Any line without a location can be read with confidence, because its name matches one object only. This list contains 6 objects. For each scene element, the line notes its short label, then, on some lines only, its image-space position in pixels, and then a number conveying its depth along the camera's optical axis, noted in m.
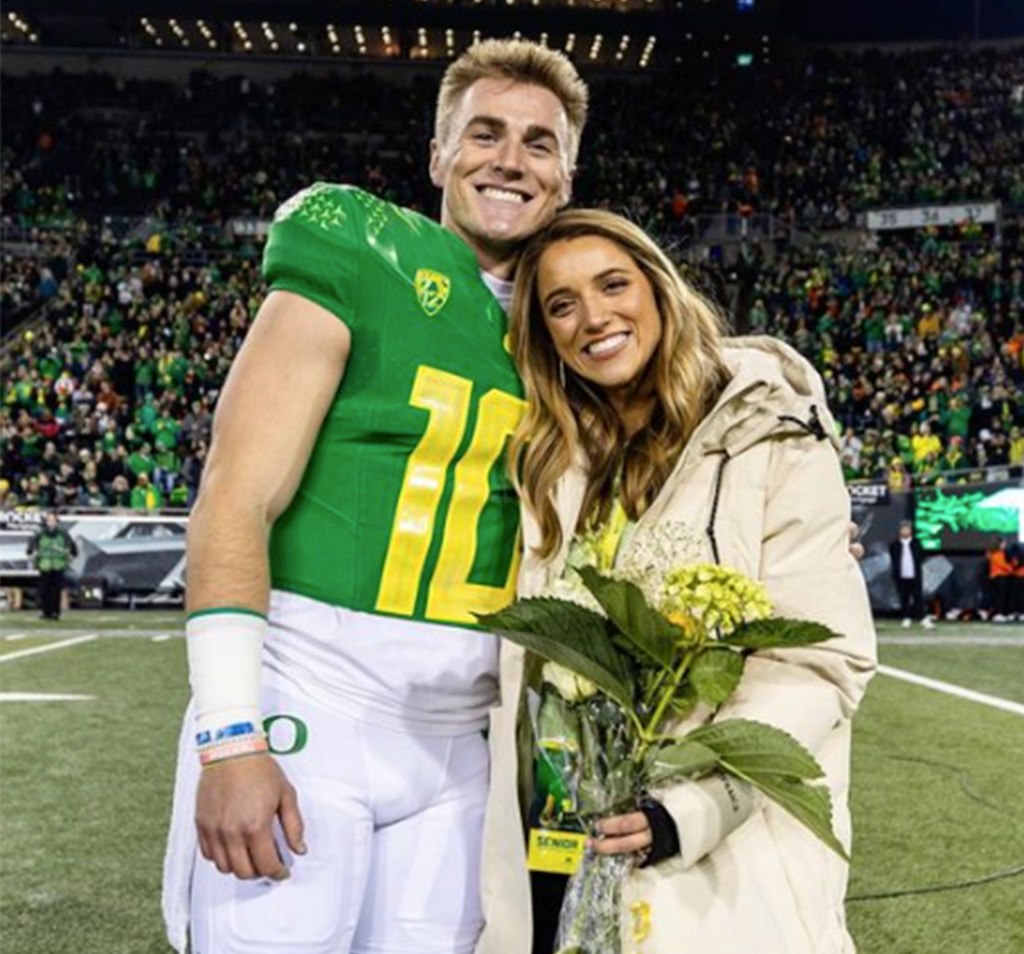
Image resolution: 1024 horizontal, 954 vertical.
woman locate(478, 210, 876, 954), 2.06
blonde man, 2.03
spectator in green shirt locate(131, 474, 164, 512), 18.42
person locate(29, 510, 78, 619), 16.20
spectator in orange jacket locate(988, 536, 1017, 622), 16.36
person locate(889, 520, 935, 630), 16.12
